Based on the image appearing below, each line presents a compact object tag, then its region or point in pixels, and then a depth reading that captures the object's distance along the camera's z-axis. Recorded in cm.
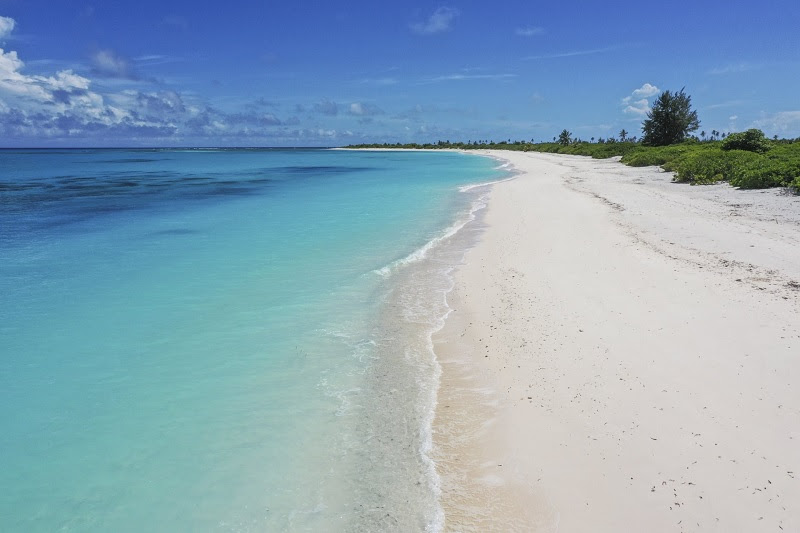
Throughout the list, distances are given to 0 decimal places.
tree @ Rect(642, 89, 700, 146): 5022
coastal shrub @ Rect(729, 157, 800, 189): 1714
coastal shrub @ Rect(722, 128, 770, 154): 2867
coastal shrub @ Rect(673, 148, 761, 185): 2198
